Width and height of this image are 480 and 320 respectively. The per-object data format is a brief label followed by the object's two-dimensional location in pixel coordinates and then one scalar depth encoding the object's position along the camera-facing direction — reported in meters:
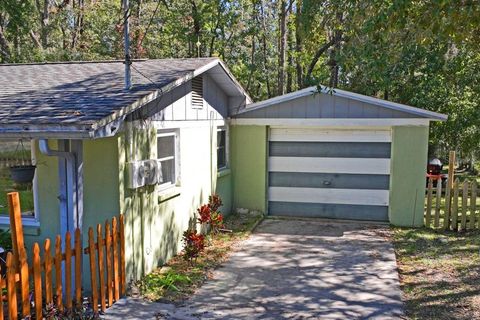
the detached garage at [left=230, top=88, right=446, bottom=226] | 9.96
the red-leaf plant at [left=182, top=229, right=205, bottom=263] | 7.30
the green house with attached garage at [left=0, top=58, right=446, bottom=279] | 5.58
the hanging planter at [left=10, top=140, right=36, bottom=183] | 5.44
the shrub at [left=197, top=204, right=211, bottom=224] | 8.48
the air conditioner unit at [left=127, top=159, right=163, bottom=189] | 6.10
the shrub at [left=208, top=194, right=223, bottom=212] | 9.14
